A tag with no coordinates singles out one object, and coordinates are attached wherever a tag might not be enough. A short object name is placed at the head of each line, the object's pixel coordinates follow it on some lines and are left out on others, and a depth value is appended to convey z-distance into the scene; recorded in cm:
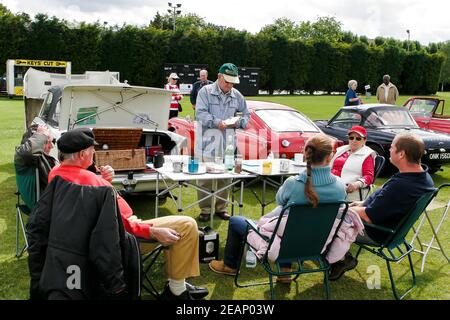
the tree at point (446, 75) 7150
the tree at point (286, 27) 9456
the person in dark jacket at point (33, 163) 444
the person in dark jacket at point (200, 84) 1259
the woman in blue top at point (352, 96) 1422
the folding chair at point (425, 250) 496
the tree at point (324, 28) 9425
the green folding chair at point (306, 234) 362
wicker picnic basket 593
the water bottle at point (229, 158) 578
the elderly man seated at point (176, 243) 366
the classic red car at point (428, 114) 1207
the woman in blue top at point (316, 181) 370
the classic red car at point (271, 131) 813
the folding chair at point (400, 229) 400
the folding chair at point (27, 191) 449
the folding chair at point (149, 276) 371
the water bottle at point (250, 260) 484
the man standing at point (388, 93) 1476
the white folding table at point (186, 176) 518
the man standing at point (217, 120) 643
